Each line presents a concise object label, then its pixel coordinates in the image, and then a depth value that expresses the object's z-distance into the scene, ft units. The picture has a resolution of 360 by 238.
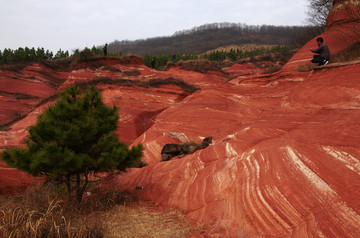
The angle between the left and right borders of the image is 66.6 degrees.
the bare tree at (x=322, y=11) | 73.49
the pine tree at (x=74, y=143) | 18.98
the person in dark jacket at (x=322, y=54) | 34.22
